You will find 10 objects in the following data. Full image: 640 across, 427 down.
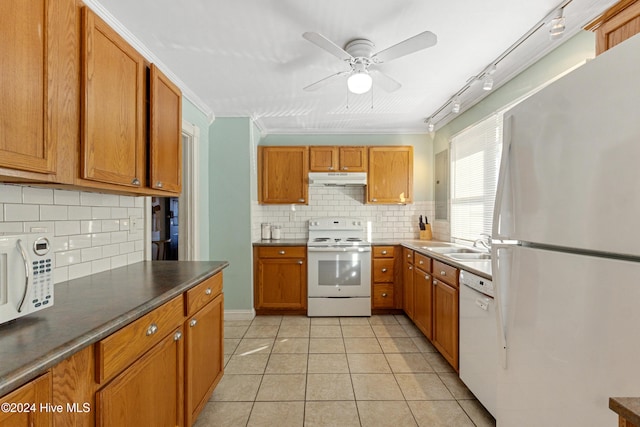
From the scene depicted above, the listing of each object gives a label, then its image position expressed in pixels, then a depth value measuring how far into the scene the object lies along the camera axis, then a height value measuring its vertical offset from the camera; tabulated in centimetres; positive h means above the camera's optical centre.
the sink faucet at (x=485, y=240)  289 -25
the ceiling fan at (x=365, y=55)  183 +103
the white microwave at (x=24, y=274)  96 -20
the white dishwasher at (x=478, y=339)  182 -79
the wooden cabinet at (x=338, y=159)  422 +74
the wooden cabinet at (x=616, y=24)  120 +77
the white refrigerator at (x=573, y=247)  84 -11
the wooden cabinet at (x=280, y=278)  389 -81
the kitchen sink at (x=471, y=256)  279 -39
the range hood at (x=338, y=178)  409 +46
